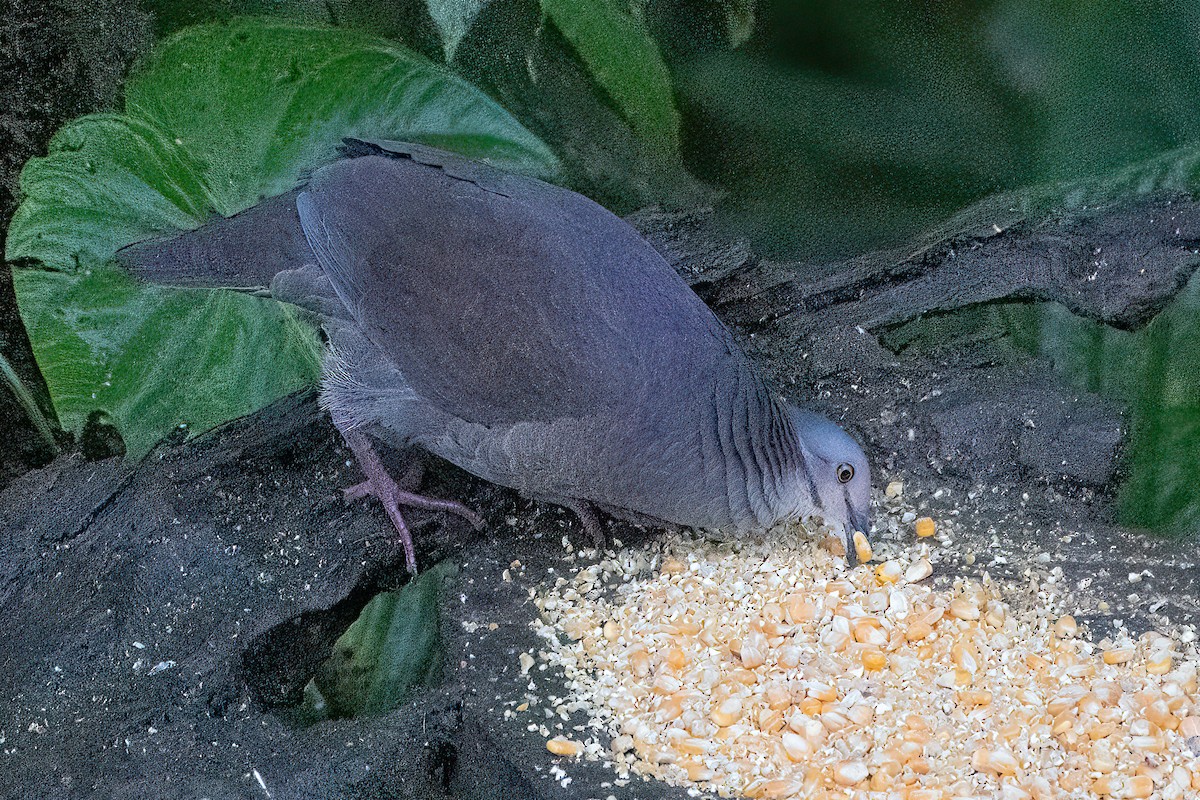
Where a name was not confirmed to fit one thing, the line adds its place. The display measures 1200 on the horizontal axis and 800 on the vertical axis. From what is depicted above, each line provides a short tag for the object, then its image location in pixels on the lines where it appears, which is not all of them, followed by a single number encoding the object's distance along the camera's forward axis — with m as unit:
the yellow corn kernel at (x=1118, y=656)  4.35
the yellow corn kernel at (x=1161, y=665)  4.29
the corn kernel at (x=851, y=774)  3.85
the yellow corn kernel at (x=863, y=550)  4.96
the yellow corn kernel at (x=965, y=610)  4.54
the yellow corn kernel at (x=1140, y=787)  3.80
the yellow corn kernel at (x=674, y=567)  5.11
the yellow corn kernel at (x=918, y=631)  4.47
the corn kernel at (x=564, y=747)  4.07
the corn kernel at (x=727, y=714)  4.20
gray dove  4.71
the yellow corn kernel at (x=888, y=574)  4.77
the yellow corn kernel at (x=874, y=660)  4.34
